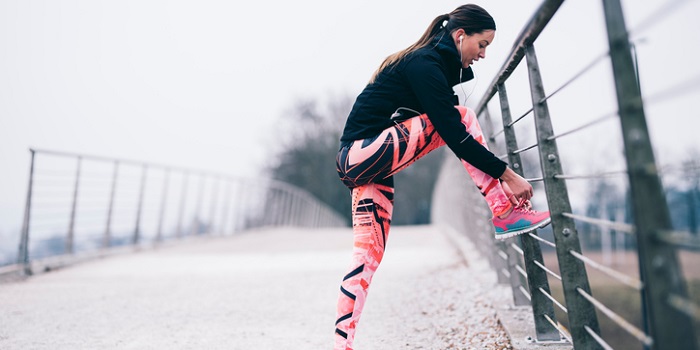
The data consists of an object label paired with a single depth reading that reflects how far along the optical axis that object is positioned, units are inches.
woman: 79.6
